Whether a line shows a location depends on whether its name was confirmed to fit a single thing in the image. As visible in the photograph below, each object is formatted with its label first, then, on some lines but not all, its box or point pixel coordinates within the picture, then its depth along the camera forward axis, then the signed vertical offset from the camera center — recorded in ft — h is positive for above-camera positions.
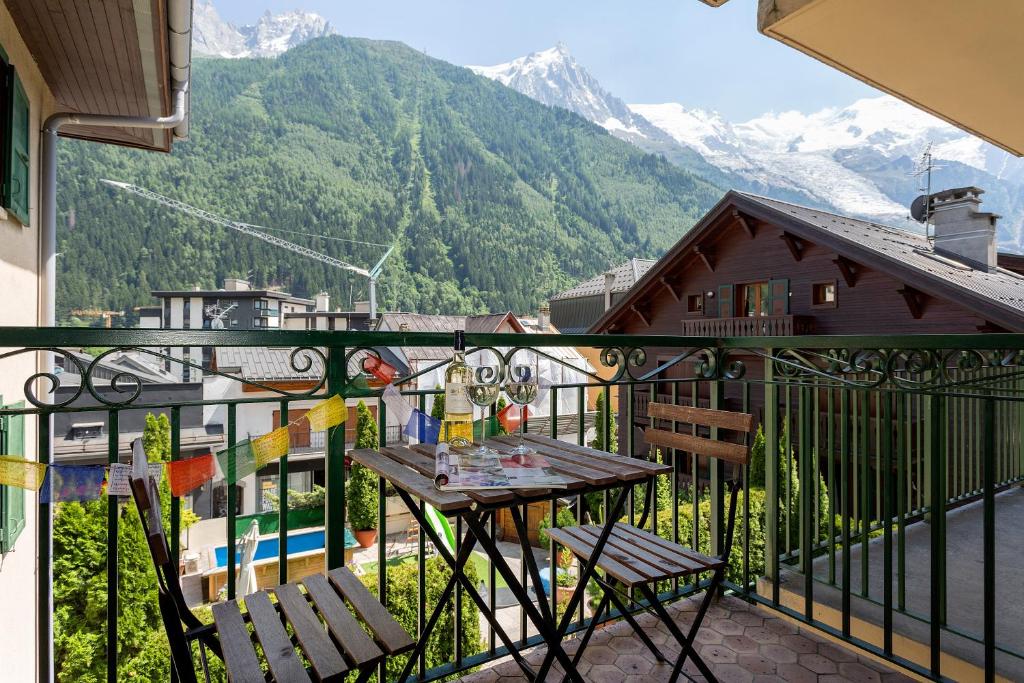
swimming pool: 36.88 -13.17
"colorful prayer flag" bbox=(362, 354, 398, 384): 5.99 -0.29
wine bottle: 5.57 -0.57
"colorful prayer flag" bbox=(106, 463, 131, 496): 4.39 -1.04
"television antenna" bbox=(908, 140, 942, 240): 44.31 +12.18
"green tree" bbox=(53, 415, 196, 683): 15.72 -8.46
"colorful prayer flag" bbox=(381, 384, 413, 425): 5.86 -0.63
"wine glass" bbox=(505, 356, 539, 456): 5.82 -0.45
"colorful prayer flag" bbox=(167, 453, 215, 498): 4.82 -1.11
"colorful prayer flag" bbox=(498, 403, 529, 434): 6.48 -0.85
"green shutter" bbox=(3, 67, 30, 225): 9.04 +3.06
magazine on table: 4.45 -1.08
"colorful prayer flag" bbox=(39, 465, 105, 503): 4.46 -1.09
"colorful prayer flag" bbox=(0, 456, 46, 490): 4.39 -0.99
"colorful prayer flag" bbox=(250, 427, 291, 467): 5.25 -0.96
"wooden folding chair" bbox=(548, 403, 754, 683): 5.60 -2.19
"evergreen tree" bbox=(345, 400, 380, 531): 38.14 -10.85
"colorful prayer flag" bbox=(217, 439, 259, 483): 5.03 -1.05
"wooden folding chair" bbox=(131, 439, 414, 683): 3.53 -2.14
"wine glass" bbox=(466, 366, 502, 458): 5.67 -0.49
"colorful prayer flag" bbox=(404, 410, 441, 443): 5.88 -0.89
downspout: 12.62 +3.82
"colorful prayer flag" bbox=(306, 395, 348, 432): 5.52 -0.70
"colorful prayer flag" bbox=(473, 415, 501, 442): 6.74 -1.02
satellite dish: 44.81 +10.45
